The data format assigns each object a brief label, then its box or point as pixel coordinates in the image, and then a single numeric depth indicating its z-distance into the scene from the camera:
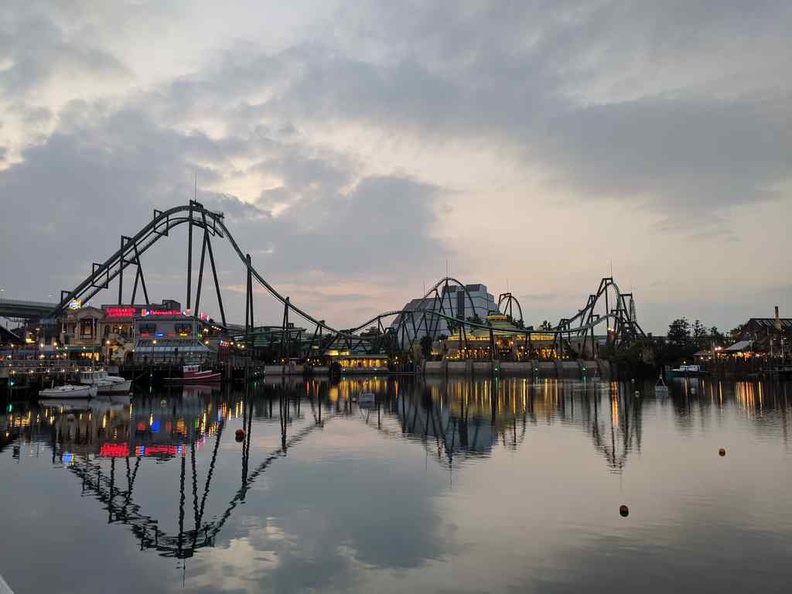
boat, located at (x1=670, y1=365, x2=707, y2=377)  106.60
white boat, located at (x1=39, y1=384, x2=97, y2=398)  54.41
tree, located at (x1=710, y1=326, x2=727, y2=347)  142.98
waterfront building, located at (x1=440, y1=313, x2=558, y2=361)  152.09
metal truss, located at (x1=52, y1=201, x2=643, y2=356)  95.75
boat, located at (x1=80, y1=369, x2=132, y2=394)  59.59
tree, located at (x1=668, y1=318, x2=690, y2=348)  141.00
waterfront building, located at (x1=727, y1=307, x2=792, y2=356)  112.00
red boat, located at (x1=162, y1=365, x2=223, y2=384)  79.75
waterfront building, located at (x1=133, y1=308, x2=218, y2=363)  90.94
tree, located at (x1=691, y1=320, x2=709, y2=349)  143.50
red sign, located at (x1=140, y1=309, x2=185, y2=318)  95.69
